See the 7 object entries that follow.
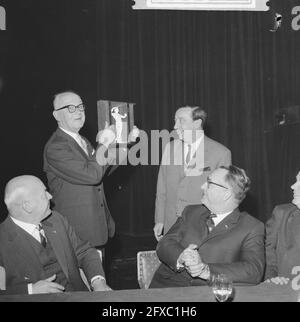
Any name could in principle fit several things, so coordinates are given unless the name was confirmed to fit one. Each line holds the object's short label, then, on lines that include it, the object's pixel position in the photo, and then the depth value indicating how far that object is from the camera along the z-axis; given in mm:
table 2066
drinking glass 1966
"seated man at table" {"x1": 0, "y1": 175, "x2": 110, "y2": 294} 2375
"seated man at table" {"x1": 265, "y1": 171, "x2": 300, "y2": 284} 2709
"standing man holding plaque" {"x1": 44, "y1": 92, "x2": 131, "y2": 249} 3277
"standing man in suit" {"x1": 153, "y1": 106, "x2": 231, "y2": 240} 3711
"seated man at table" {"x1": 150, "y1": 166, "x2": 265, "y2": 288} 2414
